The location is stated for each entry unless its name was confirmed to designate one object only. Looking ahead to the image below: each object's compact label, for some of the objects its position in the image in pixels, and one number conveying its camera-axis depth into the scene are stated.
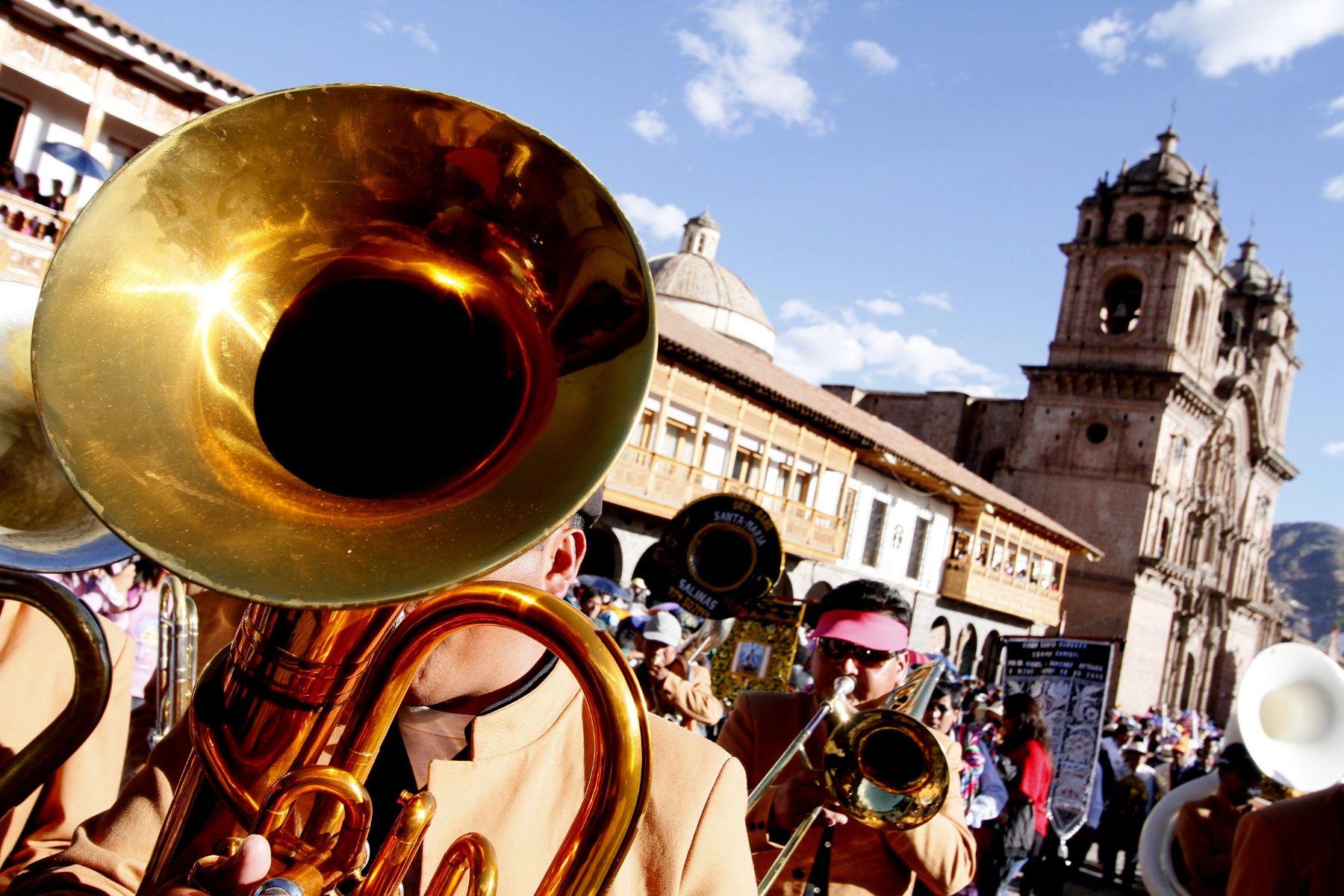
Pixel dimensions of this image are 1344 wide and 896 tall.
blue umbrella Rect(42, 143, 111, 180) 13.18
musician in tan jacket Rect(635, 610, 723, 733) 6.18
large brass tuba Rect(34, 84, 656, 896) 1.23
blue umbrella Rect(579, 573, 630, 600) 14.07
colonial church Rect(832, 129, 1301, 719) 38.84
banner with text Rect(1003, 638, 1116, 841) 7.83
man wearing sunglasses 2.79
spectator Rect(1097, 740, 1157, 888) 10.77
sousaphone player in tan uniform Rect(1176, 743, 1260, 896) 4.81
